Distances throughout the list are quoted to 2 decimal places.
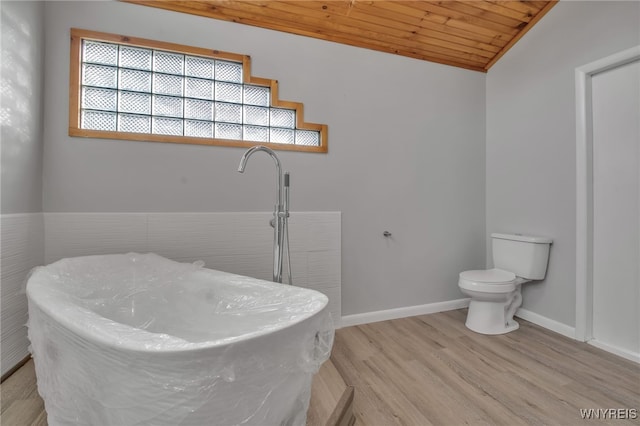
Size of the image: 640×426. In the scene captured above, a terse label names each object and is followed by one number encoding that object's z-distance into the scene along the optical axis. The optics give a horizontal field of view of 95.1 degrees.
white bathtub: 0.71
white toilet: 2.15
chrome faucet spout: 1.58
